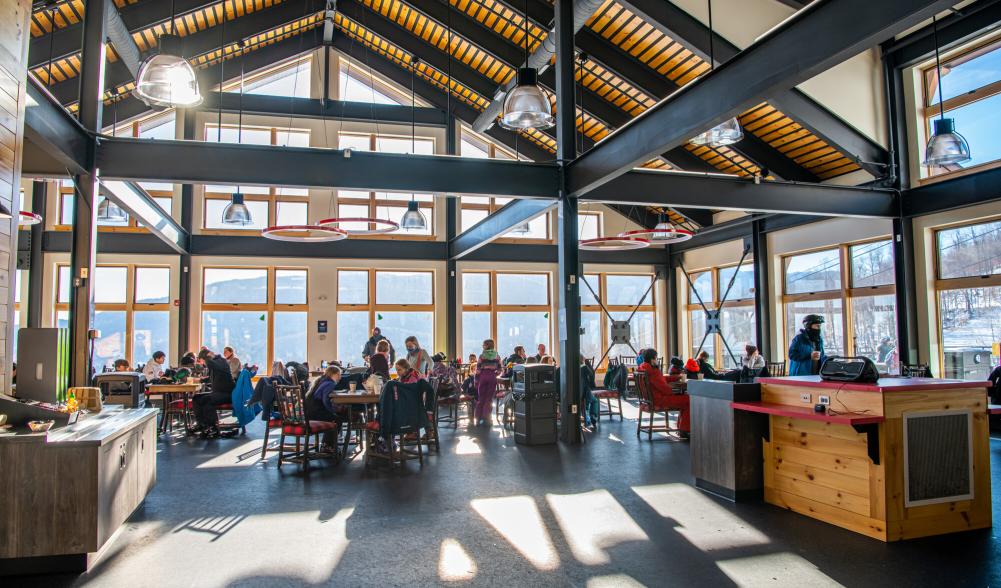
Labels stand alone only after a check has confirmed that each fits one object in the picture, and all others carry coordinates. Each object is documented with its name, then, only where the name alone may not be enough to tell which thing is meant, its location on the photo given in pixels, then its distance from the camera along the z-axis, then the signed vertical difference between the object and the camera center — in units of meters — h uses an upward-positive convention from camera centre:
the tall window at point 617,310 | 15.35 +0.40
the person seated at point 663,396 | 8.00 -0.94
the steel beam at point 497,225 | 8.77 +1.73
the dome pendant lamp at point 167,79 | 4.93 +2.03
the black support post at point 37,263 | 12.34 +1.37
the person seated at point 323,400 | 6.58 -0.77
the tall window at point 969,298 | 8.55 +0.36
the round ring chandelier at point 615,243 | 11.20 +1.64
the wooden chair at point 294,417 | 6.35 -0.93
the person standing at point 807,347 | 7.92 -0.30
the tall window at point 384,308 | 14.01 +0.46
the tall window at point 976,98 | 8.48 +3.21
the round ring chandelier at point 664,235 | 10.29 +1.57
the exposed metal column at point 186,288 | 13.00 +0.89
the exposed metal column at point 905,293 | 9.27 +0.46
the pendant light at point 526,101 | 5.42 +2.00
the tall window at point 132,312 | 13.01 +0.39
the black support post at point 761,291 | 12.27 +0.68
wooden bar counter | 3.94 -0.89
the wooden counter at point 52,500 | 3.41 -0.96
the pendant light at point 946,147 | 6.41 +1.84
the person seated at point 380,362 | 7.93 -0.45
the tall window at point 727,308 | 13.23 +0.37
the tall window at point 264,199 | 13.41 +2.88
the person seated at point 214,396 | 8.19 -0.90
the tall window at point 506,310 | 14.82 +0.41
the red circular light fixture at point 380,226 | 9.37 +1.69
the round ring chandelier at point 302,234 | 9.38 +1.74
